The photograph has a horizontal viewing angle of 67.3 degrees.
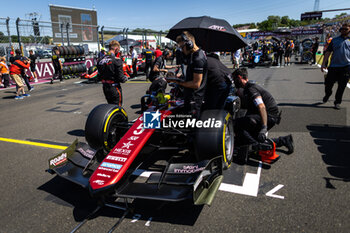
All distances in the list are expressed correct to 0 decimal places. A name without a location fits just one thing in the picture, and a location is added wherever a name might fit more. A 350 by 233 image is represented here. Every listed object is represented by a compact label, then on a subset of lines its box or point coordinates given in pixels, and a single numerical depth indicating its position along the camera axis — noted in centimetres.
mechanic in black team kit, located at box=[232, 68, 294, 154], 382
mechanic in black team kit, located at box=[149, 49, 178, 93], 684
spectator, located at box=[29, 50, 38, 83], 1391
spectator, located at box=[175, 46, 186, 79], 654
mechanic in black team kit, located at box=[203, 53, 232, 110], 372
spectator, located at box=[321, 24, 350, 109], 612
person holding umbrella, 335
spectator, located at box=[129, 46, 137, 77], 1547
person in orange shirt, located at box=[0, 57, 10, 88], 1151
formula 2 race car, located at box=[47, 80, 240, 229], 257
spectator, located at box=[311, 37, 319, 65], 1667
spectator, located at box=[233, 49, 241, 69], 1558
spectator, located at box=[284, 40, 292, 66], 1750
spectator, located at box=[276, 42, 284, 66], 1824
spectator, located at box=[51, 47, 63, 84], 1336
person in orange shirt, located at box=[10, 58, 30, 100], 1002
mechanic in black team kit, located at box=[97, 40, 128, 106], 484
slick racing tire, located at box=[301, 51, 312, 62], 1866
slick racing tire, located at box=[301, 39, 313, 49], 2042
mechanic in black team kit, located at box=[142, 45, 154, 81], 1169
